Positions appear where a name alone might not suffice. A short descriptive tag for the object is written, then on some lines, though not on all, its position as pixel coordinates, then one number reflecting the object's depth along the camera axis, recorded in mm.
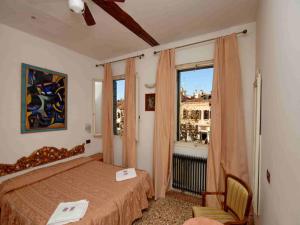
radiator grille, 2555
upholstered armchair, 1409
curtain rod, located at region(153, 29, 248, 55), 2153
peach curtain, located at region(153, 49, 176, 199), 2738
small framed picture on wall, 3080
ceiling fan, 1412
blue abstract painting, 2463
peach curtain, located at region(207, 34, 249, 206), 2172
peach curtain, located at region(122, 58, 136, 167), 3178
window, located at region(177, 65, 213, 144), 2701
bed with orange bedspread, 1530
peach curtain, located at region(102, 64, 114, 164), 3561
